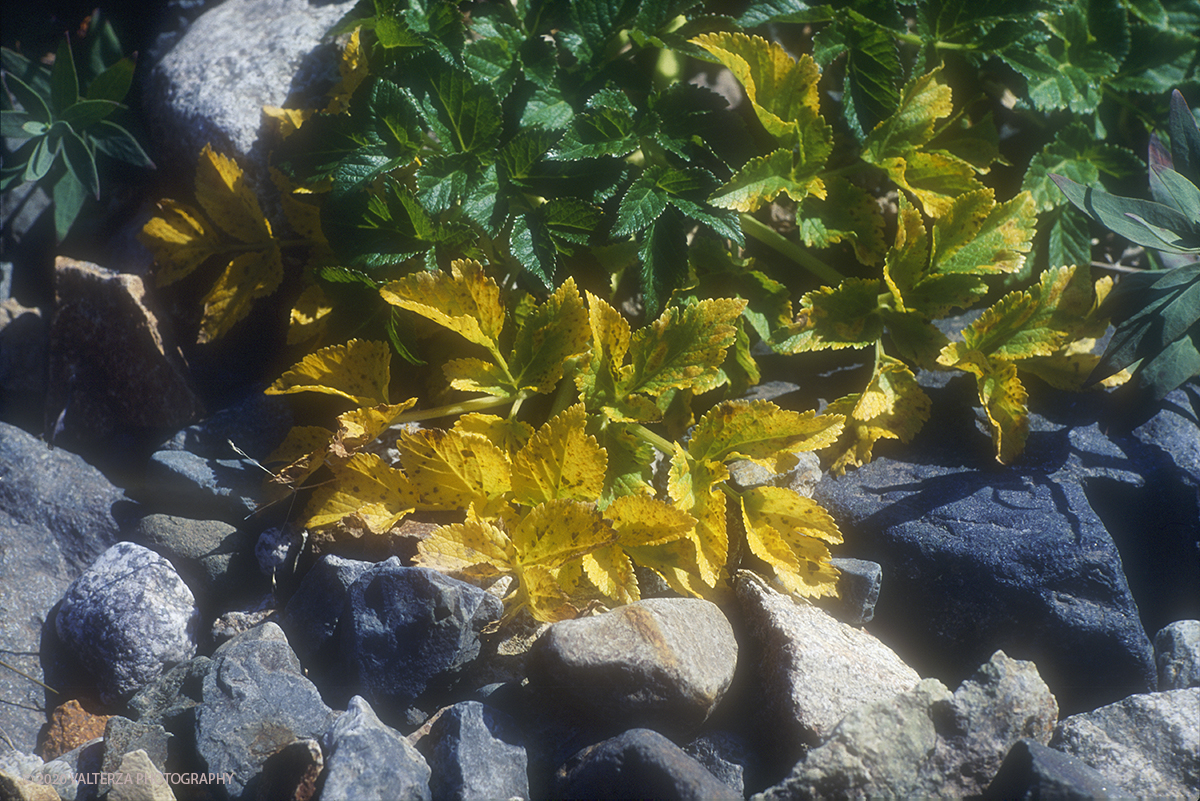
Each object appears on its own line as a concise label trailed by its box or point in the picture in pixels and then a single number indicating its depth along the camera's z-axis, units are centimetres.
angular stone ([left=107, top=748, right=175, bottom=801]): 124
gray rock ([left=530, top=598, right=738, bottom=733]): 126
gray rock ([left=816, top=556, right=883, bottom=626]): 132
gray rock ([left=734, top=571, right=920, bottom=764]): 127
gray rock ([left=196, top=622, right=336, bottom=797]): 126
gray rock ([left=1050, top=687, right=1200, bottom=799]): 126
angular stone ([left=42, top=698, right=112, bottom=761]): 131
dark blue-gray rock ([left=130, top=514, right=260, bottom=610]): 136
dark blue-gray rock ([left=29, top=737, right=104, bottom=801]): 126
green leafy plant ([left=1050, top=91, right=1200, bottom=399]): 132
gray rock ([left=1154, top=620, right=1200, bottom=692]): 131
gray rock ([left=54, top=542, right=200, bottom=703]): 132
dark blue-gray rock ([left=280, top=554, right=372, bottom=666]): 131
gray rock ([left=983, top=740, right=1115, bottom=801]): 122
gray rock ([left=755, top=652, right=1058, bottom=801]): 123
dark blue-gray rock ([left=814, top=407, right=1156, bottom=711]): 131
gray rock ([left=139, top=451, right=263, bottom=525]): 137
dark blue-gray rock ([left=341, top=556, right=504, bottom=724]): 128
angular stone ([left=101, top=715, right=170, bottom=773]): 126
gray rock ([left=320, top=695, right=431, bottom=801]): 123
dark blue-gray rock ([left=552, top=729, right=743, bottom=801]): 123
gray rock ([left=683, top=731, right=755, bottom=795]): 127
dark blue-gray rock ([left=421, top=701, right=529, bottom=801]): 125
